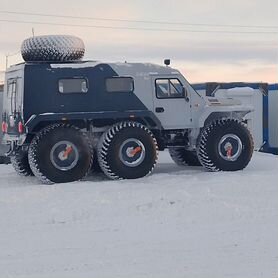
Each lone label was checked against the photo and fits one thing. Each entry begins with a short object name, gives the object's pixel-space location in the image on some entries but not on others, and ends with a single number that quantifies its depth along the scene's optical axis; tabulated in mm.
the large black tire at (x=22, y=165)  13031
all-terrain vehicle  11719
